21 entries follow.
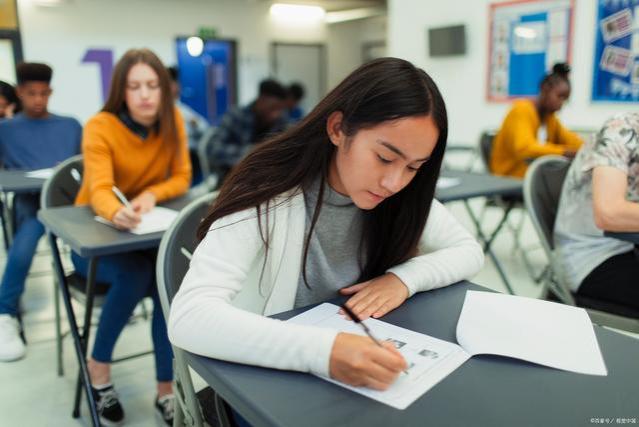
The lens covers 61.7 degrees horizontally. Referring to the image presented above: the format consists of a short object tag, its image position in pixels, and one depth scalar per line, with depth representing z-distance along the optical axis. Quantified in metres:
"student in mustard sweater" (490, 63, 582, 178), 3.25
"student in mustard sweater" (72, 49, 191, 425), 1.74
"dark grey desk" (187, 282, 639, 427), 0.65
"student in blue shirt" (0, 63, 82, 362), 2.44
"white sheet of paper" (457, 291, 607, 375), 0.79
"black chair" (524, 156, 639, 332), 1.49
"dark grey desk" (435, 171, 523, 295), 2.25
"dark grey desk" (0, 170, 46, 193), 2.40
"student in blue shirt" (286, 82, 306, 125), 3.96
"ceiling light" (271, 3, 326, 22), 9.04
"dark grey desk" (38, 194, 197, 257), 1.42
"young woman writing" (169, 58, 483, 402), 0.77
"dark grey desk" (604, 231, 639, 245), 1.37
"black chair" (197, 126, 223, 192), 3.76
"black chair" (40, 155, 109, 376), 2.05
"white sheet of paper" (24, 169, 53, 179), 2.70
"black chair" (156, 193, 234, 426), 0.98
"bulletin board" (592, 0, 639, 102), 4.34
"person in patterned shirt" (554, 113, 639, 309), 1.46
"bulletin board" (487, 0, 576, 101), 4.88
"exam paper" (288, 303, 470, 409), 0.70
